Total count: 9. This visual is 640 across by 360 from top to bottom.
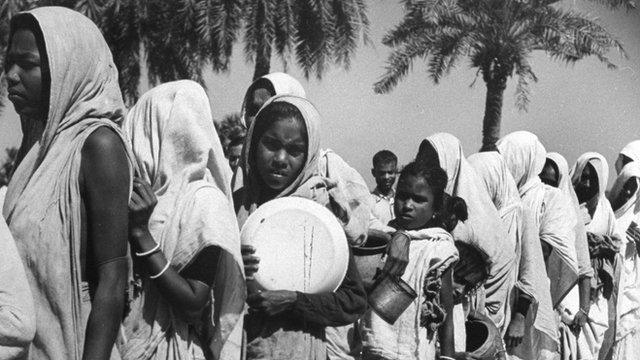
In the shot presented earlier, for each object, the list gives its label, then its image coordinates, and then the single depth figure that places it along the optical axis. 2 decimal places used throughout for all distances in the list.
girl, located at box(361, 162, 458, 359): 5.85
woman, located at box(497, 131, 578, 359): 8.50
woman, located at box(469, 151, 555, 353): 7.93
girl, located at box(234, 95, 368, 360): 4.77
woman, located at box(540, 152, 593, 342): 9.39
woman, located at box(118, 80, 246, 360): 4.07
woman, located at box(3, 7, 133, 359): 3.49
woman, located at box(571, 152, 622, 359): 10.09
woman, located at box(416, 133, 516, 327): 6.78
